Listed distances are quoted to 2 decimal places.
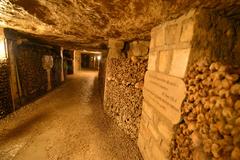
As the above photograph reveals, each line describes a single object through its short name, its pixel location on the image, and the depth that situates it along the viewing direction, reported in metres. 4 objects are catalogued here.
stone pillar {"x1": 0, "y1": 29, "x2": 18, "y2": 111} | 4.03
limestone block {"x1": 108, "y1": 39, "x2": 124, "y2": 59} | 3.98
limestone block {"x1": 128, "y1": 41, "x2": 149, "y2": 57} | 3.65
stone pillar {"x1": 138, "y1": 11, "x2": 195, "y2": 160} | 1.53
